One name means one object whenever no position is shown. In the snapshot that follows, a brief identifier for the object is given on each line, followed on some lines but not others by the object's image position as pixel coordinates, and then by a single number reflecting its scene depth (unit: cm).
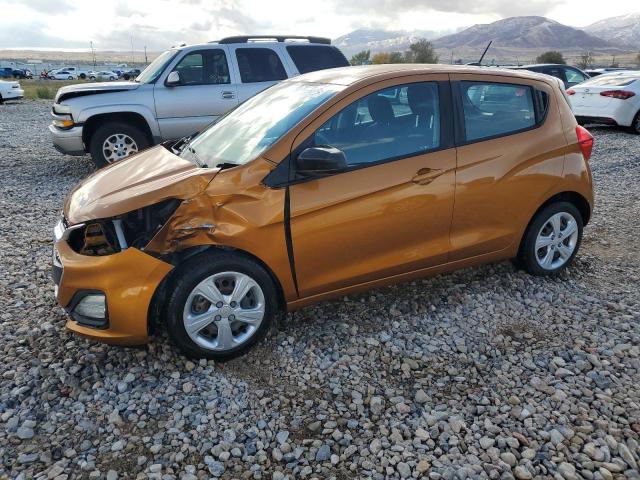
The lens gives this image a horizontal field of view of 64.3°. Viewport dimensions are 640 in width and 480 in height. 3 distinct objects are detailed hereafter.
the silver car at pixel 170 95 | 739
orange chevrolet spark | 298
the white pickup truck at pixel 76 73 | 5947
